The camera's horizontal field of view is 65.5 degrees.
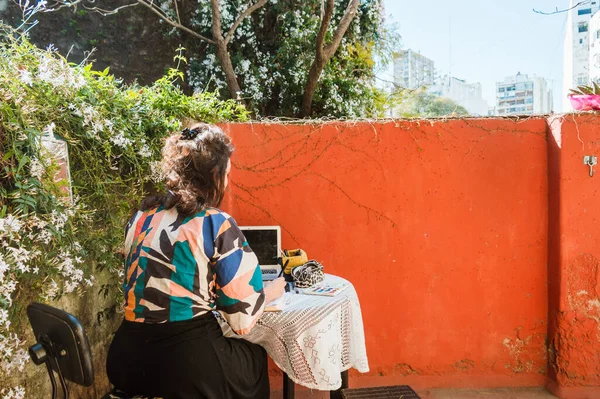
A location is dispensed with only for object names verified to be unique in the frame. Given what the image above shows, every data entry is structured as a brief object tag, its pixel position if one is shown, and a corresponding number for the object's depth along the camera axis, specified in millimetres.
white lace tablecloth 2170
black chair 1203
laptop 2830
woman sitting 1796
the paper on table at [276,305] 2188
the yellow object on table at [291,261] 2759
